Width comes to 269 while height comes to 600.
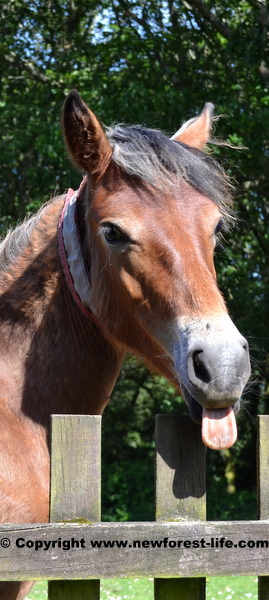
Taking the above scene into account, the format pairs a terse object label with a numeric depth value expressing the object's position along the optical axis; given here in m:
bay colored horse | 2.53
